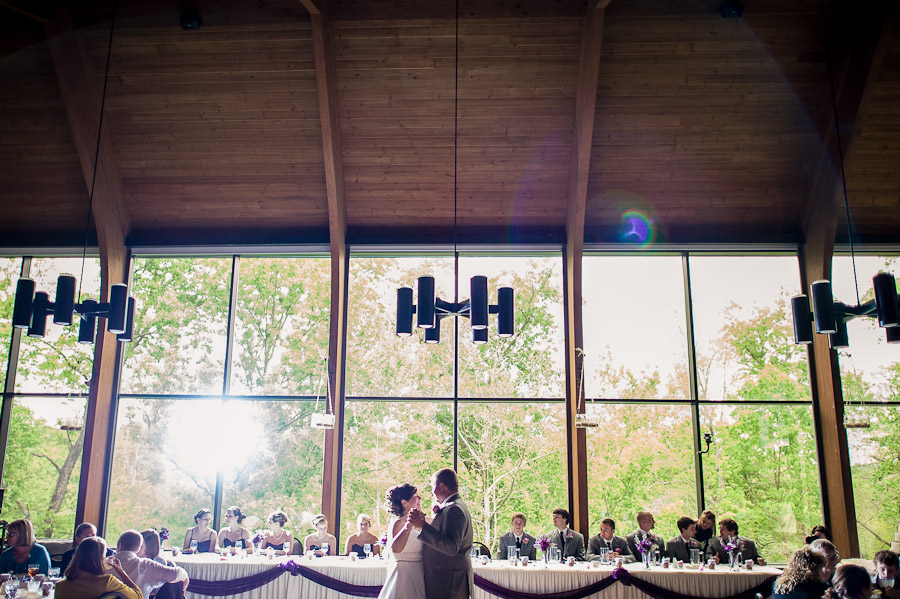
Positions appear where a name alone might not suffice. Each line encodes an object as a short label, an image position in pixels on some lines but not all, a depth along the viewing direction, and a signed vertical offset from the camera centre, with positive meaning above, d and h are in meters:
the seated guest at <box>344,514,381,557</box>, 6.66 -0.89
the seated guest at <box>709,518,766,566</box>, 6.58 -0.92
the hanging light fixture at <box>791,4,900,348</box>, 4.55 +0.94
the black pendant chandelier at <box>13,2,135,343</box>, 4.81 +0.99
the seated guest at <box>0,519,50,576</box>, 5.54 -0.82
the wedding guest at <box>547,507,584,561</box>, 6.77 -0.88
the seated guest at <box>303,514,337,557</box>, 7.06 -0.92
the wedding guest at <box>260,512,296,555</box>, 6.86 -0.87
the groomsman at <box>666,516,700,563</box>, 6.63 -0.90
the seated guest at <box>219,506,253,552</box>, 7.03 -0.86
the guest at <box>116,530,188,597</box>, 4.18 -0.74
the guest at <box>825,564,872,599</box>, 3.55 -0.70
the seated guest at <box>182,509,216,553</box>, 6.84 -0.88
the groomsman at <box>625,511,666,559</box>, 6.79 -0.81
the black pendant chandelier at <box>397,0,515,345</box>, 4.71 +0.98
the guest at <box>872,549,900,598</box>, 4.71 -0.86
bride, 3.87 -0.59
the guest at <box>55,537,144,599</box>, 3.57 -0.67
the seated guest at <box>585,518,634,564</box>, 6.77 -0.93
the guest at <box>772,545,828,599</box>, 3.77 -0.71
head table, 5.76 -1.12
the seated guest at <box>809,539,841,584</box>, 5.46 -0.82
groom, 3.70 -0.52
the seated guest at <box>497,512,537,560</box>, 6.79 -0.90
